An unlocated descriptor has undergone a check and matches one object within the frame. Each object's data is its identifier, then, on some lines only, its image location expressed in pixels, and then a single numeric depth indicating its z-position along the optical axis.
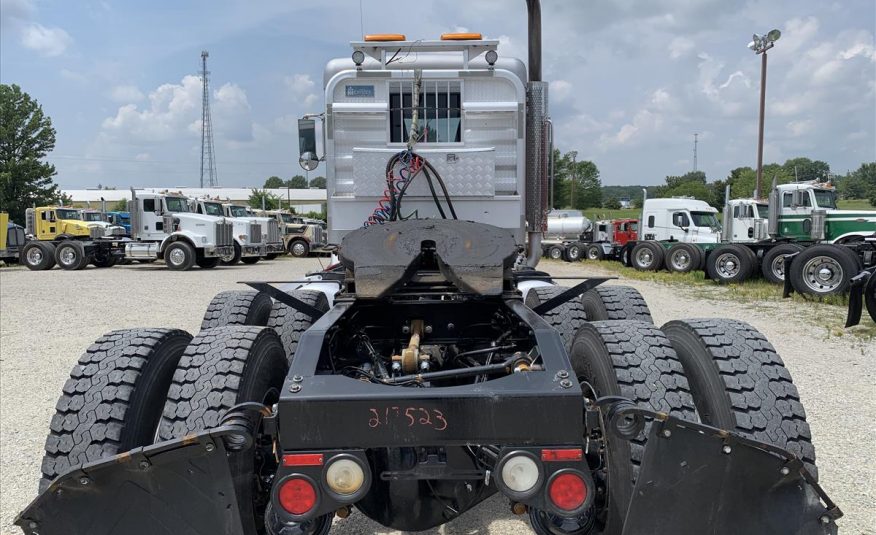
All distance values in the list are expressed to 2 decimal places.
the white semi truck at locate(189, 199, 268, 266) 24.19
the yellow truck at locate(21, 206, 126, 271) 23.09
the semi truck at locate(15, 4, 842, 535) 2.01
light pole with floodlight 27.98
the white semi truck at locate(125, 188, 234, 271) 22.19
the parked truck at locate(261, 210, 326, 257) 31.70
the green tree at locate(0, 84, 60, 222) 40.34
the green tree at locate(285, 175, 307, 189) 120.21
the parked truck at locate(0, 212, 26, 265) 24.92
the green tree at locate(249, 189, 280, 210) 68.26
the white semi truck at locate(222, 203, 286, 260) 27.07
